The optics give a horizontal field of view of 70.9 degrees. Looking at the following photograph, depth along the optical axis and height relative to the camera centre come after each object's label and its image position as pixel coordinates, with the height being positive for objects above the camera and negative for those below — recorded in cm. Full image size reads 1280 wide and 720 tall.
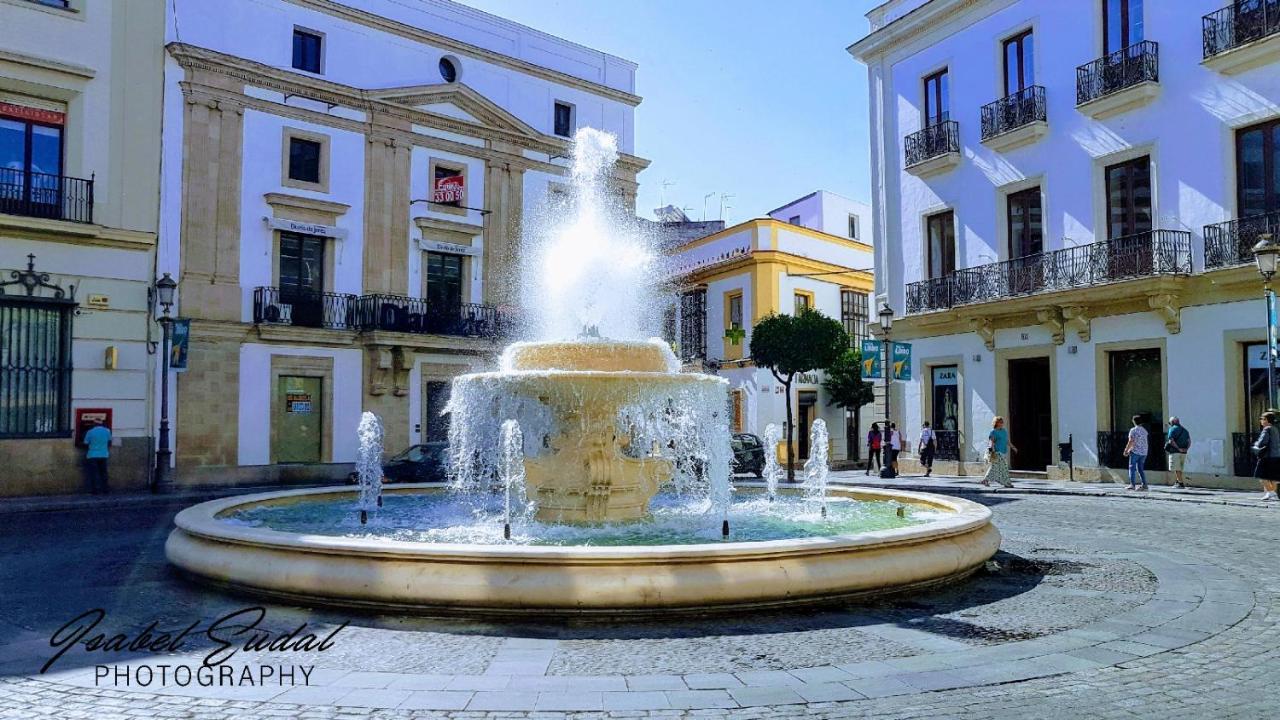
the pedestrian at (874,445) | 2386 -96
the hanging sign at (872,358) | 2180 +123
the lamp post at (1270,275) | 1352 +204
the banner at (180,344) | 1794 +133
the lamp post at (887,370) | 2102 +95
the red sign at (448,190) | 2452 +600
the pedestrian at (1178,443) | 1634 -64
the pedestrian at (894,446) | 2173 -94
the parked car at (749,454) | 2059 -104
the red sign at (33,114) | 1747 +584
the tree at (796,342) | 2420 +182
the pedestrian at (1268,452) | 1377 -68
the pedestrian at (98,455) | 1709 -83
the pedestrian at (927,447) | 2161 -92
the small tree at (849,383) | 3125 +90
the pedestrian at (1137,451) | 1648 -80
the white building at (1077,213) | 1655 +419
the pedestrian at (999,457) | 1784 -97
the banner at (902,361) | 2189 +117
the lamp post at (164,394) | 1755 +33
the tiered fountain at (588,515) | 554 -95
